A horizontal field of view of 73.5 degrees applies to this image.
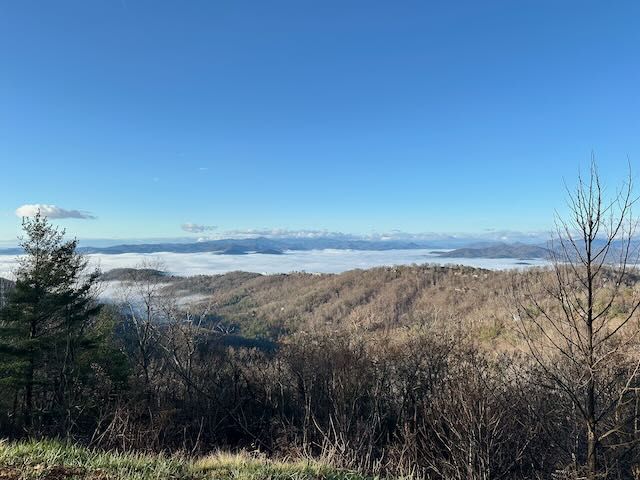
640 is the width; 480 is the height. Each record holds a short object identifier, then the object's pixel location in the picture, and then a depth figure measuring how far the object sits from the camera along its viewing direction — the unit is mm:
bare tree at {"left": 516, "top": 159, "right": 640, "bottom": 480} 6918
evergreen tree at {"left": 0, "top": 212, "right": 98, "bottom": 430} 21531
